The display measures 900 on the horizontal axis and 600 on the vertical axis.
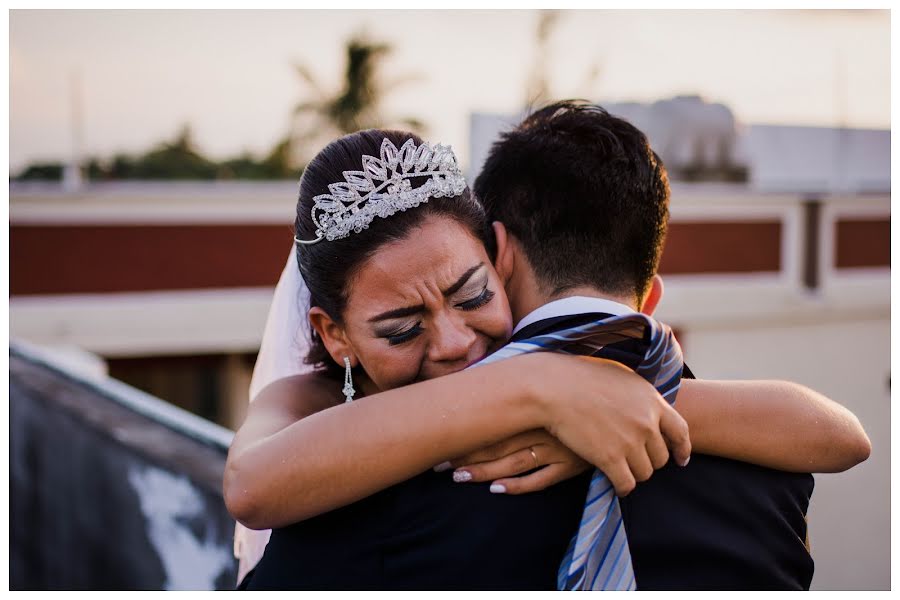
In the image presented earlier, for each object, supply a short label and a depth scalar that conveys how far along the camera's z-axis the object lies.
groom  1.41
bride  1.34
